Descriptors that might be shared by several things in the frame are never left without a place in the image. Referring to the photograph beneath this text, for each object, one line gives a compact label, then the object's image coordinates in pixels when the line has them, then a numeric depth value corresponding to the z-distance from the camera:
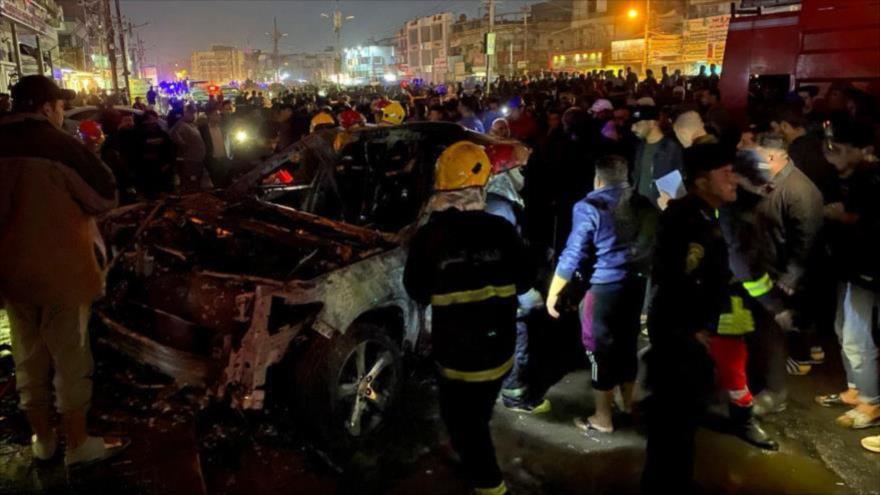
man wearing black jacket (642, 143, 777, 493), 3.02
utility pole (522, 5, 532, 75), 53.25
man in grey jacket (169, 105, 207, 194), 10.11
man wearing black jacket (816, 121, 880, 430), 3.86
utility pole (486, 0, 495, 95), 22.86
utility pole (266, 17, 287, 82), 73.00
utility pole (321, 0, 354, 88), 58.62
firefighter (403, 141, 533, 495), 2.86
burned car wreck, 3.44
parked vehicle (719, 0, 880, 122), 8.20
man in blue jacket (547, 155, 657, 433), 3.88
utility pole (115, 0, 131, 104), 28.54
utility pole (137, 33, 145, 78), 66.00
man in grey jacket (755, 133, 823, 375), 4.27
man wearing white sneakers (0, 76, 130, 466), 3.26
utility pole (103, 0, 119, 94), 27.53
